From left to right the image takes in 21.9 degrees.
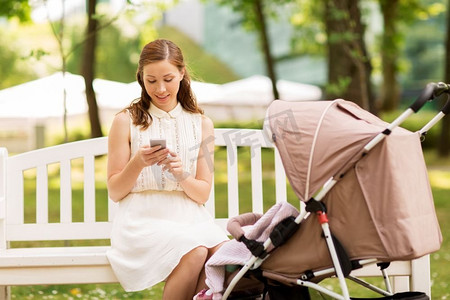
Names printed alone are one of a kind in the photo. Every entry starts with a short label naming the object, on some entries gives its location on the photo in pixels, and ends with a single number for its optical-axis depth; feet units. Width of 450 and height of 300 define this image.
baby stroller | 15.33
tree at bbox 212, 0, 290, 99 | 67.99
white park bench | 21.85
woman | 17.88
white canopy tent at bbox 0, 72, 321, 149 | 77.35
